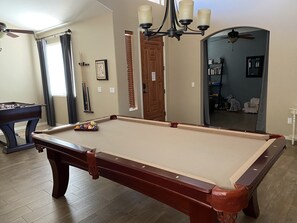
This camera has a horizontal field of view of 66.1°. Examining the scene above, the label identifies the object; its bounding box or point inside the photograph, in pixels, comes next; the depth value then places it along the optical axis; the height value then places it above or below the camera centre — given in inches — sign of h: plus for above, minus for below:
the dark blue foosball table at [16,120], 165.5 -29.3
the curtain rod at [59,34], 212.5 +44.2
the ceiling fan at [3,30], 154.4 +35.2
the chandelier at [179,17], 94.2 +24.8
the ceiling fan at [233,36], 226.1 +37.2
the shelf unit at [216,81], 344.5 -11.0
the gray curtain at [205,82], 218.0 -8.0
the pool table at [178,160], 48.6 -23.5
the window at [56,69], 241.9 +11.3
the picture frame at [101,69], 189.2 +7.2
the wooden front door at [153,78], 212.2 -2.0
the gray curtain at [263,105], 189.9 -28.0
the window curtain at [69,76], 214.1 +2.9
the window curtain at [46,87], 241.8 -7.7
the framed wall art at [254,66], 311.8 +9.2
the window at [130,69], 198.7 +7.0
